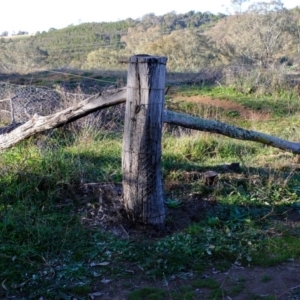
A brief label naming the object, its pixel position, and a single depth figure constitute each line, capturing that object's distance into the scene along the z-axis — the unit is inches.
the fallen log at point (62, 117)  162.9
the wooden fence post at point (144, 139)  152.4
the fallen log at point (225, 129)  165.3
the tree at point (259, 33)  983.6
